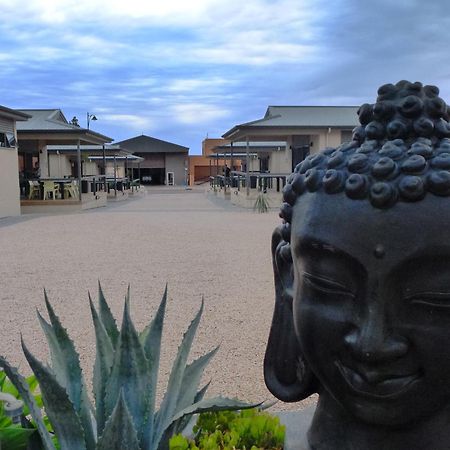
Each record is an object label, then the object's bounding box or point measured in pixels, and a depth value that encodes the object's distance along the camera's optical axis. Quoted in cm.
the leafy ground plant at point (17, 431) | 238
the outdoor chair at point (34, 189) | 2231
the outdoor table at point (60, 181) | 2192
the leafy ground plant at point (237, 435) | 239
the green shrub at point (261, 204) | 1867
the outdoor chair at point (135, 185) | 3566
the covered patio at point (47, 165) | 2070
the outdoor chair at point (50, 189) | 2217
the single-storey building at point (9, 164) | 1767
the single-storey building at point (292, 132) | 2116
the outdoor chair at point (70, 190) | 2379
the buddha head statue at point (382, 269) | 151
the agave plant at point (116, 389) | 209
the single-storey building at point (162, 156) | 4950
